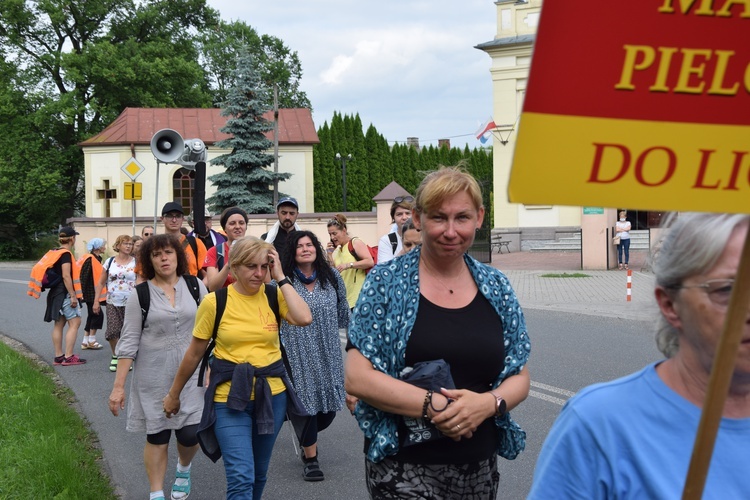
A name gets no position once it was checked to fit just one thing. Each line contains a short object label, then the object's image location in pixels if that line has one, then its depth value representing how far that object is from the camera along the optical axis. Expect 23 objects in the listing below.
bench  37.26
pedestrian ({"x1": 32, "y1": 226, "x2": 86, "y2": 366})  12.07
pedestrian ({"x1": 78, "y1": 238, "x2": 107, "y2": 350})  12.65
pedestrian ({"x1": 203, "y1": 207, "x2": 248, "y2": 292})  8.19
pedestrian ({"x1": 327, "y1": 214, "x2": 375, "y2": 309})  9.22
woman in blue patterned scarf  3.32
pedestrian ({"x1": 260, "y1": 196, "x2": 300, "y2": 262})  7.85
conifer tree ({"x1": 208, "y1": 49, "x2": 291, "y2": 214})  42.69
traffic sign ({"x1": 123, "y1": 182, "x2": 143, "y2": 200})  15.59
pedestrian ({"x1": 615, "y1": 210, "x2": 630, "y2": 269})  25.12
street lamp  50.21
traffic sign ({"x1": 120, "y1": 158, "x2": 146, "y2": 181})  15.58
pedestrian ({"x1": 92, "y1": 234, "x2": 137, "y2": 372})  11.19
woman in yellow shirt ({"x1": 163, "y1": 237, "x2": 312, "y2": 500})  5.18
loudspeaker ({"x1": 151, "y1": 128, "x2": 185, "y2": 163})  11.30
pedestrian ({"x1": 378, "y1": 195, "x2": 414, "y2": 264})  9.67
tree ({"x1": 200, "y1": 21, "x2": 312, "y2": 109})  70.50
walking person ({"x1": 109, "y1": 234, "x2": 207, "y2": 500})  5.93
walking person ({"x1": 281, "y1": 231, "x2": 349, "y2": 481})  6.68
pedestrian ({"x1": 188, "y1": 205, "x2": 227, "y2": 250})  9.51
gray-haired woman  1.89
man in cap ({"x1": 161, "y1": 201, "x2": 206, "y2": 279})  9.05
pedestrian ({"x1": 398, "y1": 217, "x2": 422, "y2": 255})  8.30
